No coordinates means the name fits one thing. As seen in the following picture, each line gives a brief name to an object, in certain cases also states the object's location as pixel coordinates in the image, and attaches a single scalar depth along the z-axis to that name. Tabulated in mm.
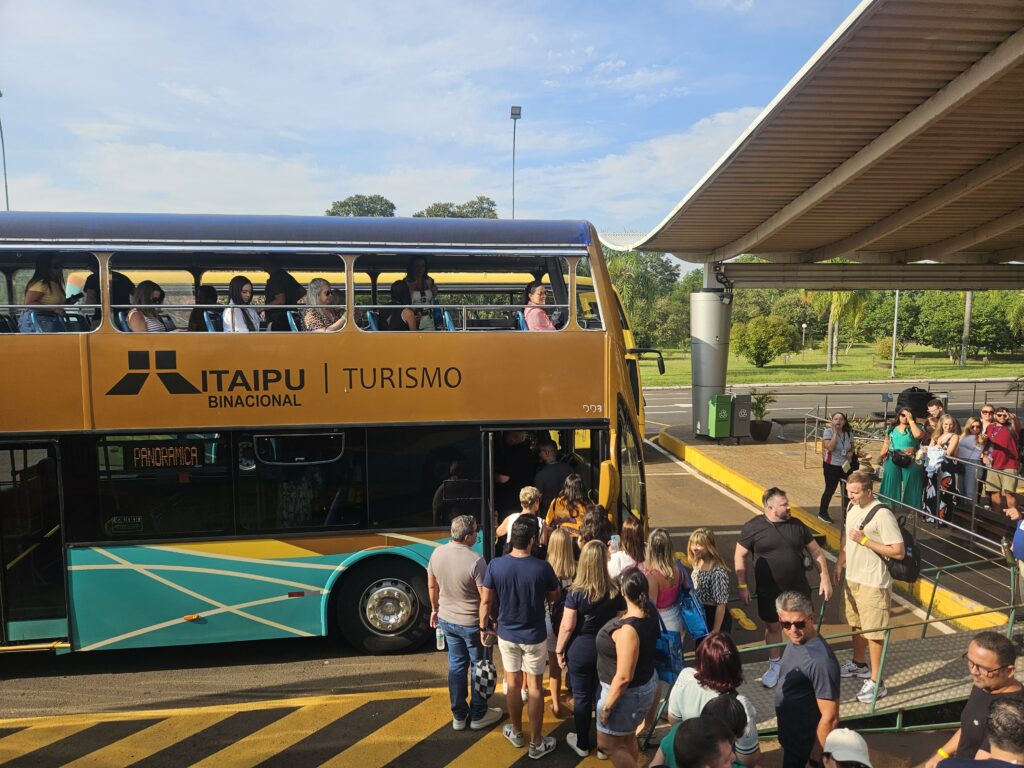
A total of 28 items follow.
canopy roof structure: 8805
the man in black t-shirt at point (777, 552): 5645
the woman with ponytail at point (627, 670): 4184
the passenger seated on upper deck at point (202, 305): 6391
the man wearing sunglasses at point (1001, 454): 9398
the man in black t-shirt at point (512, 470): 6969
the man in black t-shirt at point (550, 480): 6805
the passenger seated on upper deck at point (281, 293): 6500
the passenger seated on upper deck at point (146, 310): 6219
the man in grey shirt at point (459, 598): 5223
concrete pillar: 19516
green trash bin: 18562
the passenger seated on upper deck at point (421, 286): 6723
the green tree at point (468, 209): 95938
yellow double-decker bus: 6191
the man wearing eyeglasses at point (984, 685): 3447
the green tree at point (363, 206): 95438
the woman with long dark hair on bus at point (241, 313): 6383
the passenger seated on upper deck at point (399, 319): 6633
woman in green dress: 9570
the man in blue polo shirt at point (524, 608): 4898
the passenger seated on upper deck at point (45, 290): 6191
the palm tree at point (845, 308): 44375
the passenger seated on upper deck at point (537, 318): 6809
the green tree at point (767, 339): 47781
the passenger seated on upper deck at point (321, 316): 6496
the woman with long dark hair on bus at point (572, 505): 6242
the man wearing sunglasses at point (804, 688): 3754
